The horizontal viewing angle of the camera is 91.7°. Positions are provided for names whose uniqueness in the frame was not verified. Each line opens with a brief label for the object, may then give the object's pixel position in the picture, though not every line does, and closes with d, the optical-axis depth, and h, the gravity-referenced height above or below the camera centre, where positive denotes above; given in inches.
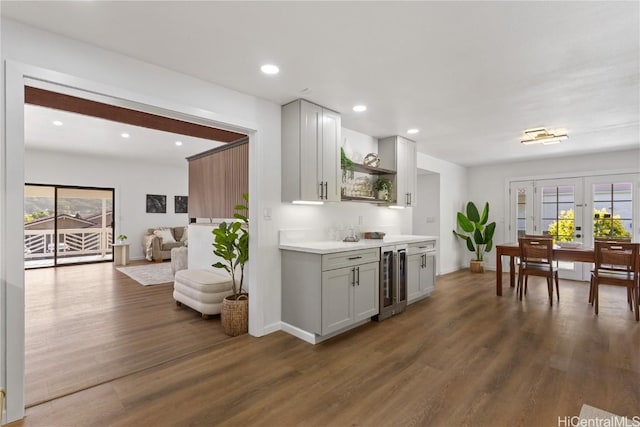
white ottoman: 150.9 -40.0
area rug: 235.5 -52.4
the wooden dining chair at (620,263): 153.7 -24.9
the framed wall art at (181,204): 374.9 +9.1
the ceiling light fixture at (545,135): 178.4 +45.9
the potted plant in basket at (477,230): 276.4 -15.4
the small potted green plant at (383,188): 187.8 +15.2
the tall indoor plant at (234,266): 131.5 -24.7
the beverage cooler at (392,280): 151.4 -34.6
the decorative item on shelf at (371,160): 180.1 +30.8
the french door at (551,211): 248.2 +2.4
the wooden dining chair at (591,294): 176.8 -46.5
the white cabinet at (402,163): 191.8 +31.7
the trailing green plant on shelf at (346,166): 158.4 +24.3
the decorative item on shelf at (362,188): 171.9 +14.3
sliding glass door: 291.4 -13.8
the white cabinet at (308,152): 134.0 +27.0
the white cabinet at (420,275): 174.4 -36.6
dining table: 175.6 -24.0
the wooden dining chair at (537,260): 178.9 -28.0
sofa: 326.6 -33.8
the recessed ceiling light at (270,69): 104.2 +49.0
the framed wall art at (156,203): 352.2 +9.5
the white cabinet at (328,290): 122.8 -32.8
